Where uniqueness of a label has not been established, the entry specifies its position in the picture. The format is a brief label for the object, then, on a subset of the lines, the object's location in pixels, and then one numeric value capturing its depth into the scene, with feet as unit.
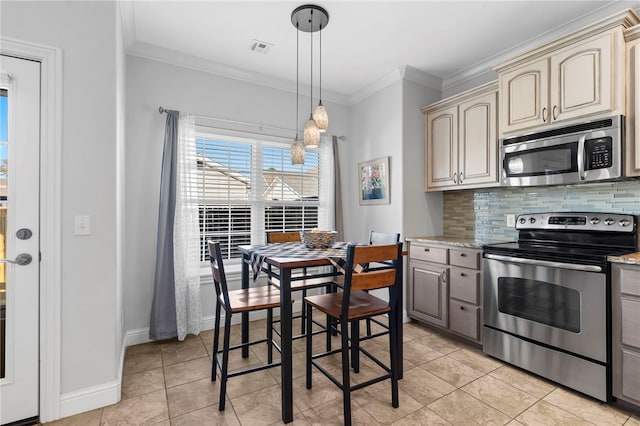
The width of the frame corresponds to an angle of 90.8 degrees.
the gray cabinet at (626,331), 5.97
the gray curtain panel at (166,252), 9.38
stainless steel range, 6.46
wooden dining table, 5.81
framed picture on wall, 11.74
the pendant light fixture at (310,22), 7.48
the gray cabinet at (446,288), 8.92
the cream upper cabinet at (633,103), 6.64
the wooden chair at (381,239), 8.41
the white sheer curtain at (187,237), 9.71
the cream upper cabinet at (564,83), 6.82
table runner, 6.37
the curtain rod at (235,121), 9.75
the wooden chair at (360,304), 5.61
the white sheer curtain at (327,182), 12.91
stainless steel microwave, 6.88
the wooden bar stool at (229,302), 6.28
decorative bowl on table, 7.74
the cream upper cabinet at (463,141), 9.58
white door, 5.69
